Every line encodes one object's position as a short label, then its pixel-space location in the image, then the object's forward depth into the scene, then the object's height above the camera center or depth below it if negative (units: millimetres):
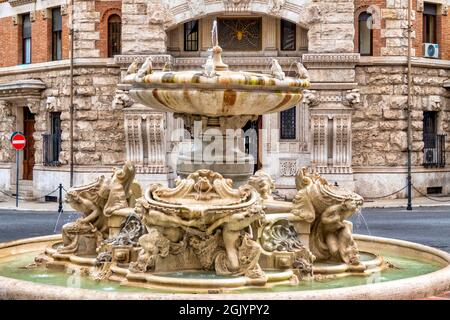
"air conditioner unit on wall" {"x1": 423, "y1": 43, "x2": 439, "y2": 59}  28625 +3644
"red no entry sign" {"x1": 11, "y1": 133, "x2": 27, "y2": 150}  27953 +576
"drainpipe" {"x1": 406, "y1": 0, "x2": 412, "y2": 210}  26922 +1820
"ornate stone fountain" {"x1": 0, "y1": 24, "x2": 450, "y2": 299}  9891 -997
